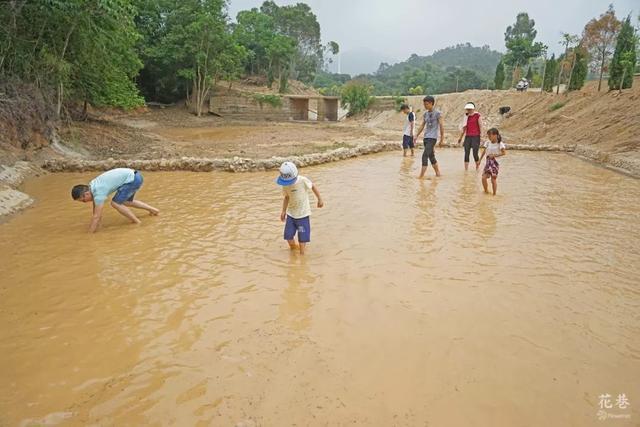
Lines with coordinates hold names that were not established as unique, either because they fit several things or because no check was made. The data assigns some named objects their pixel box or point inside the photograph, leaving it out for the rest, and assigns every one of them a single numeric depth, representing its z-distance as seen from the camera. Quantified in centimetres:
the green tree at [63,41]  1031
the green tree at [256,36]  4700
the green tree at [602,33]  2380
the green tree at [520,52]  3906
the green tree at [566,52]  2278
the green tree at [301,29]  6581
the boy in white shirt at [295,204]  473
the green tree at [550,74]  2589
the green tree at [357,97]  3828
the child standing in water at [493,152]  755
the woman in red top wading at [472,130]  927
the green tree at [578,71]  2142
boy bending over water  563
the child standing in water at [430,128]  905
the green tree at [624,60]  1745
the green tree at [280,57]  4469
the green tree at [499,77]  3512
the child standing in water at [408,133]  1188
